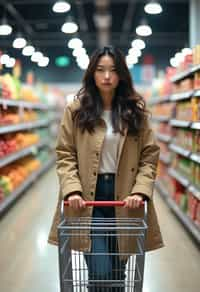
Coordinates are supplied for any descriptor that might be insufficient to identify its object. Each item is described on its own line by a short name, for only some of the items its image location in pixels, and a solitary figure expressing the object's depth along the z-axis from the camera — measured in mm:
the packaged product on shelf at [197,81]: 5188
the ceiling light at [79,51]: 13588
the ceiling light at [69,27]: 9180
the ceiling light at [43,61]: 11719
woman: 2307
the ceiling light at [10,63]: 6878
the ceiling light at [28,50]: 9806
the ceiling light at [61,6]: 7629
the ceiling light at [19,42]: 8523
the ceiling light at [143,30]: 9852
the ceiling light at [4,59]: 6223
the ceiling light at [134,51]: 12522
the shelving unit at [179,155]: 5195
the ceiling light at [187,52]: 6000
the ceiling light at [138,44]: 12738
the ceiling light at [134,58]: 11895
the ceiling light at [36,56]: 10352
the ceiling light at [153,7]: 7746
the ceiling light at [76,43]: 13508
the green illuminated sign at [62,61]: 16500
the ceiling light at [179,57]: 6762
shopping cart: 2064
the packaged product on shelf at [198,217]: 5005
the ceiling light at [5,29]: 8967
